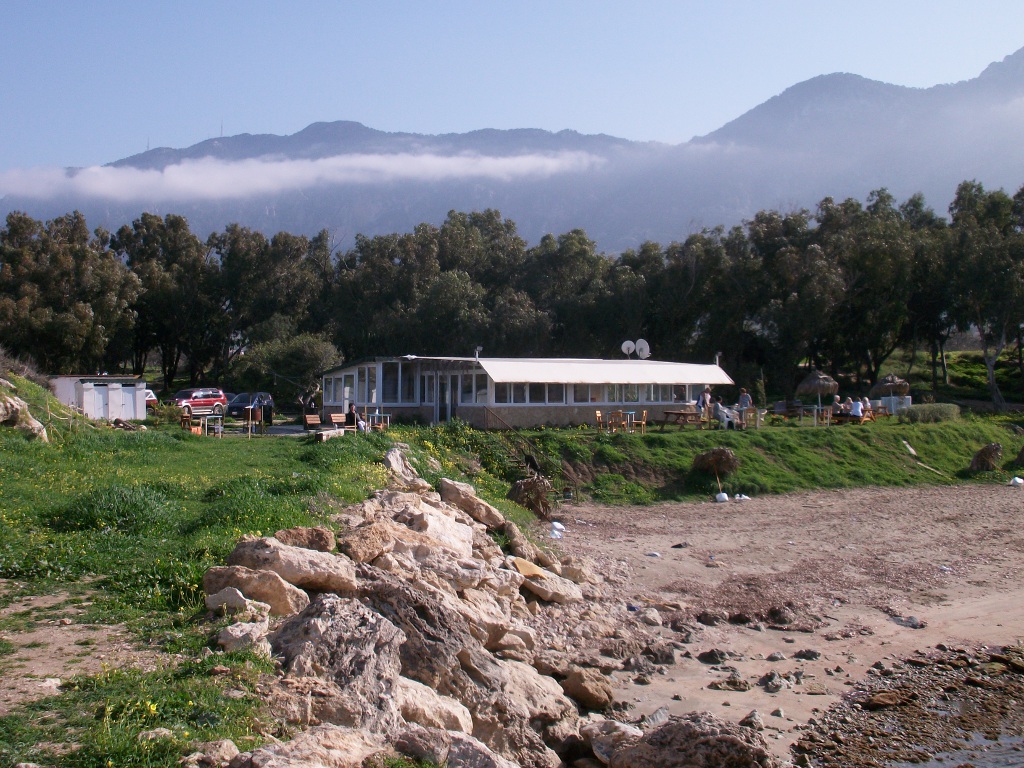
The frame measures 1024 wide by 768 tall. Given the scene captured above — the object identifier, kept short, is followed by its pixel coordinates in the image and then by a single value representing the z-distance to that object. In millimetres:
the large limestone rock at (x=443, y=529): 13164
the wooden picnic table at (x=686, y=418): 31891
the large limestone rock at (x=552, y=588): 13211
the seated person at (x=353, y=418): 28603
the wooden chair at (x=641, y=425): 29925
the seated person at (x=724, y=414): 30884
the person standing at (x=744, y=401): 31984
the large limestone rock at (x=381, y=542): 10516
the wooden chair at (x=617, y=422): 29938
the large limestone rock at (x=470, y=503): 16312
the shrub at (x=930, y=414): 34812
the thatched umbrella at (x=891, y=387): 38562
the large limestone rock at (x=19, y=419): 18625
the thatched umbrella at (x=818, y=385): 37281
